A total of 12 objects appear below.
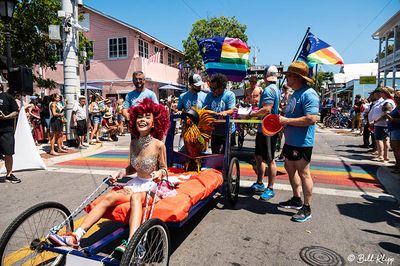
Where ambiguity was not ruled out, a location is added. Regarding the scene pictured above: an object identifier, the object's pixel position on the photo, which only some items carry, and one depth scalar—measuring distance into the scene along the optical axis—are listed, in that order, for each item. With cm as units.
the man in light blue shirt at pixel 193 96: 539
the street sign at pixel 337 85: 3238
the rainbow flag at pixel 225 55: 815
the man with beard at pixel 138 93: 557
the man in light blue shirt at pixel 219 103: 498
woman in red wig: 295
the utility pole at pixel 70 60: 1030
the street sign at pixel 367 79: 2147
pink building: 2408
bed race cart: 235
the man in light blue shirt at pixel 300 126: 381
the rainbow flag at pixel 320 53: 528
